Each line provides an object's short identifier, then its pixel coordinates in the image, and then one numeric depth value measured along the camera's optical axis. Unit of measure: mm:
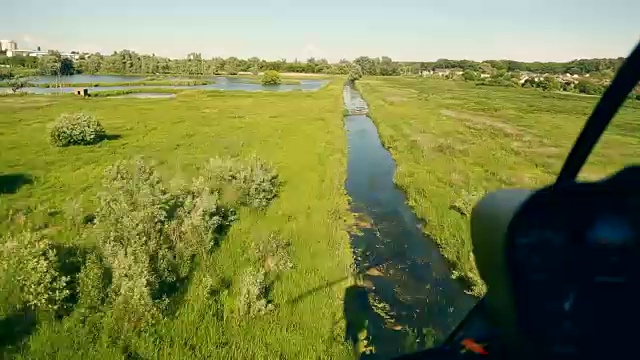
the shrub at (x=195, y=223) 12383
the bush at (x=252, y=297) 9896
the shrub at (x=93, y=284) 9617
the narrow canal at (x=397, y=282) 10250
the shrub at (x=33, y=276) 9336
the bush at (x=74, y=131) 31406
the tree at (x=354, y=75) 135588
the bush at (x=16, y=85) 82300
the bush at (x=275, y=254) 12422
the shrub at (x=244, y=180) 17875
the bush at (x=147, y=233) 9406
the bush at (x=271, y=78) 116562
